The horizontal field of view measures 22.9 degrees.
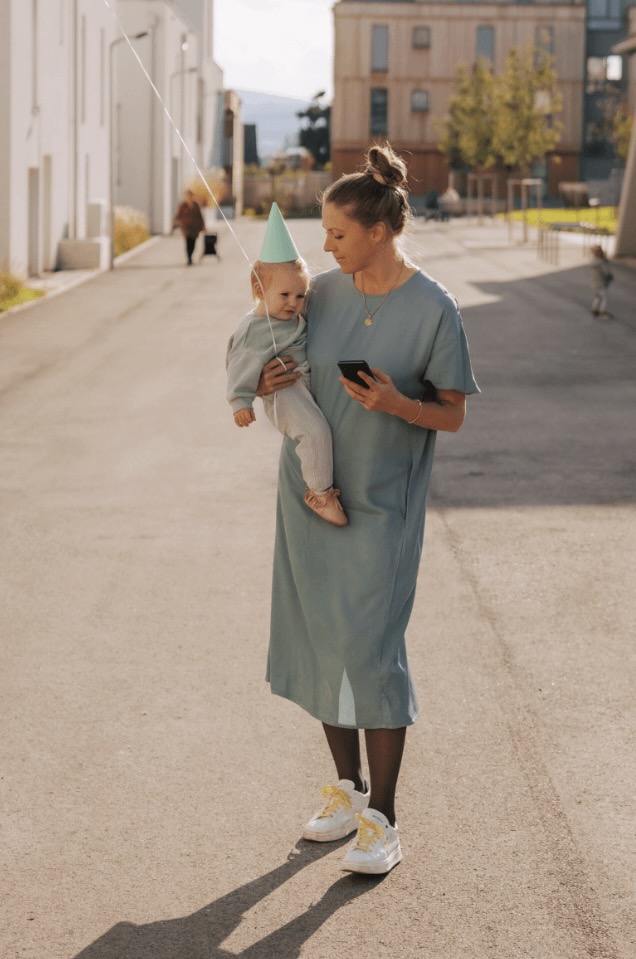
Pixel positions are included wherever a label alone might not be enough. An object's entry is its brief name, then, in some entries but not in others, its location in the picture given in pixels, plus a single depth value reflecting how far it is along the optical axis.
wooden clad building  89.38
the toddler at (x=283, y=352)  4.13
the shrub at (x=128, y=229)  44.53
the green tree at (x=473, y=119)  72.94
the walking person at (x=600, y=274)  24.27
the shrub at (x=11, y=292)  26.36
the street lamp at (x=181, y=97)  58.05
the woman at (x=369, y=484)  4.14
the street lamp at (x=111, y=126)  37.50
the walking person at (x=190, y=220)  36.88
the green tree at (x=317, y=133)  113.75
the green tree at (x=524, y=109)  59.38
